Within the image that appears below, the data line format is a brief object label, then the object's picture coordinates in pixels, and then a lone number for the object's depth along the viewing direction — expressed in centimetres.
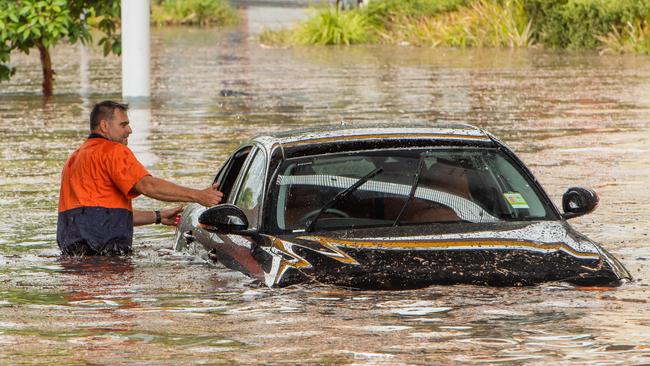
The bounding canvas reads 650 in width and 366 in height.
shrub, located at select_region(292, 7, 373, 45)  5234
